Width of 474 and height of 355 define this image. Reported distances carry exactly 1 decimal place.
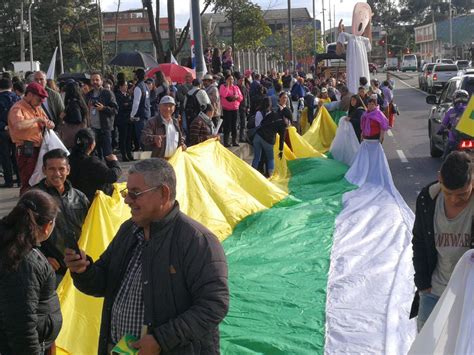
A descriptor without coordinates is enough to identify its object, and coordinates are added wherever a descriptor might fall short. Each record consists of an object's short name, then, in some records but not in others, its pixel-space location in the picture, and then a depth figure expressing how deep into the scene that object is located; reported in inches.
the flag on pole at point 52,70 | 685.2
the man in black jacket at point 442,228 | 202.8
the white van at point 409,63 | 3937.0
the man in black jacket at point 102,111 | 585.6
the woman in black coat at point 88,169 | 287.6
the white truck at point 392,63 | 4330.7
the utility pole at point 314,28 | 2729.3
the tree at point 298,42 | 2758.4
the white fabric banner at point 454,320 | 176.7
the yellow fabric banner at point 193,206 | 248.8
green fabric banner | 260.8
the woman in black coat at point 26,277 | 168.9
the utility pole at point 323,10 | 3679.6
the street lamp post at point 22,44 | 1904.5
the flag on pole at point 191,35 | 706.7
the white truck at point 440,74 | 1923.0
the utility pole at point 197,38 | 704.4
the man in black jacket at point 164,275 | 146.9
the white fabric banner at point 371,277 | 263.6
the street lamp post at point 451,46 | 4022.1
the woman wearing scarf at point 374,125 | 561.6
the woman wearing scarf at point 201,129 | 534.3
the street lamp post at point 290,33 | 1960.0
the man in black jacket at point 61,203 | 240.7
